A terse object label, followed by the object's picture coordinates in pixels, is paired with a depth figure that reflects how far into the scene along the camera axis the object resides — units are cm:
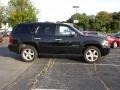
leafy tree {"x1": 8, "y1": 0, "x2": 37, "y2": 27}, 2191
